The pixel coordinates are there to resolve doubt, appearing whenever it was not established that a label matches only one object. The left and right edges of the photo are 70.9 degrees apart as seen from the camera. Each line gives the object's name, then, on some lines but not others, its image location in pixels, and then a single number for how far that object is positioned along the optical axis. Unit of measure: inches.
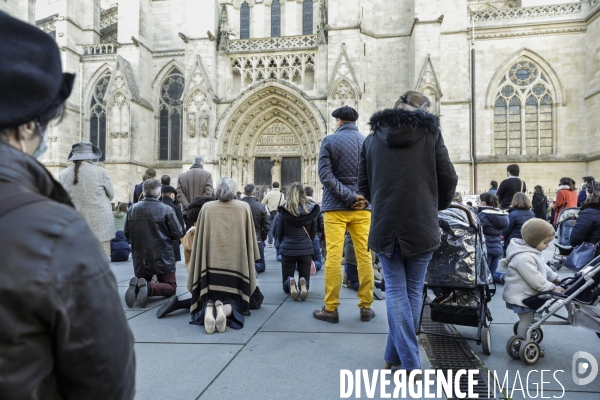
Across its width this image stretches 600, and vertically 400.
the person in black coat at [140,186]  279.9
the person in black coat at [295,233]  222.7
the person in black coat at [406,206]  112.3
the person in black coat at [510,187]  313.1
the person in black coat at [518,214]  253.4
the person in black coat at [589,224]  205.8
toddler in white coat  133.9
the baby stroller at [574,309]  121.2
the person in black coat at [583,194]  357.8
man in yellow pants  163.3
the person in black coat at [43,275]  31.7
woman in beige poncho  170.9
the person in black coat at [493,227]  241.6
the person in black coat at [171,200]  285.7
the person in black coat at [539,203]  379.9
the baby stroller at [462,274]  131.9
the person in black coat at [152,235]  204.7
